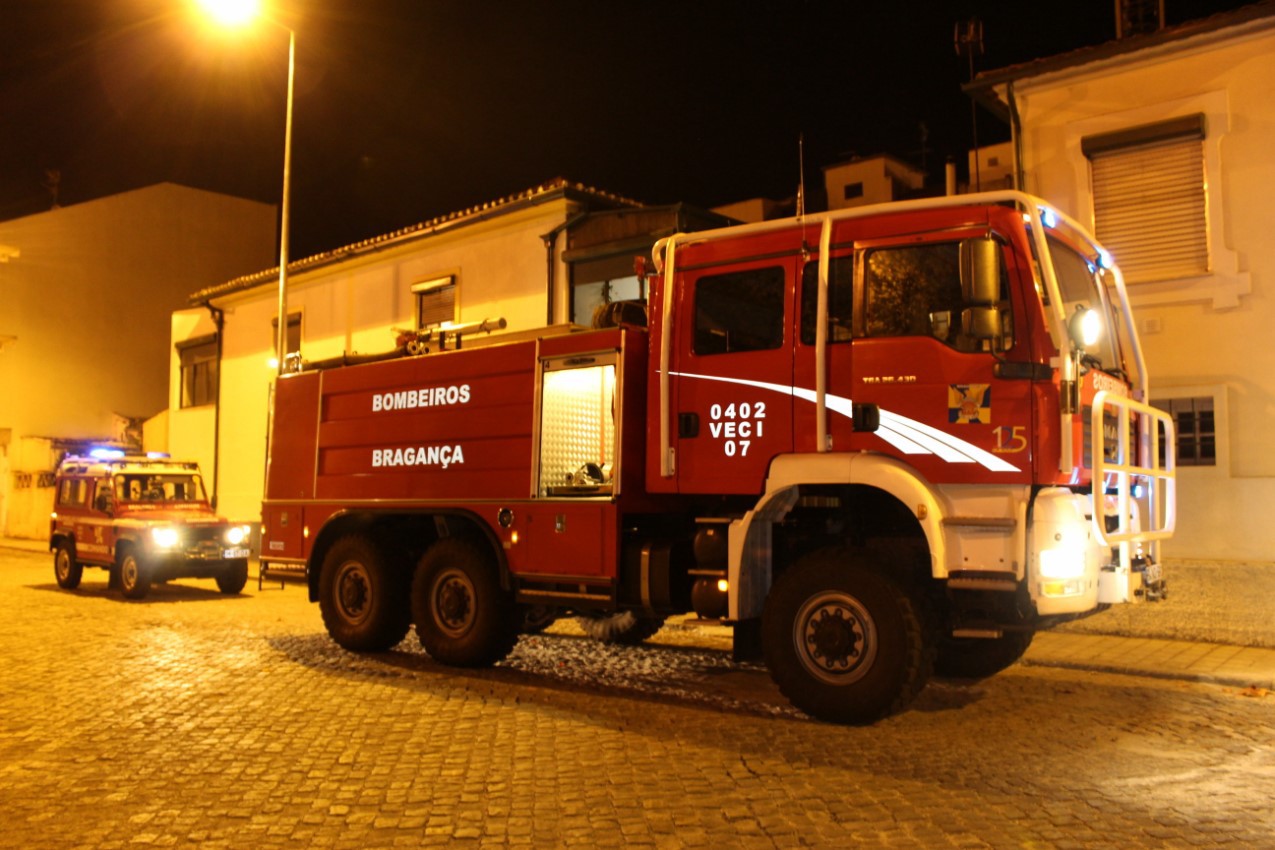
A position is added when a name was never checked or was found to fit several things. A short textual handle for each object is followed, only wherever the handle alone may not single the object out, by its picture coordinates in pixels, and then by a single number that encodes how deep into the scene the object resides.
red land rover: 14.97
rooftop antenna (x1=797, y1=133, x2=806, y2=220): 8.37
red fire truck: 6.32
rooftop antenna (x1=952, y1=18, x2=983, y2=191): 14.03
